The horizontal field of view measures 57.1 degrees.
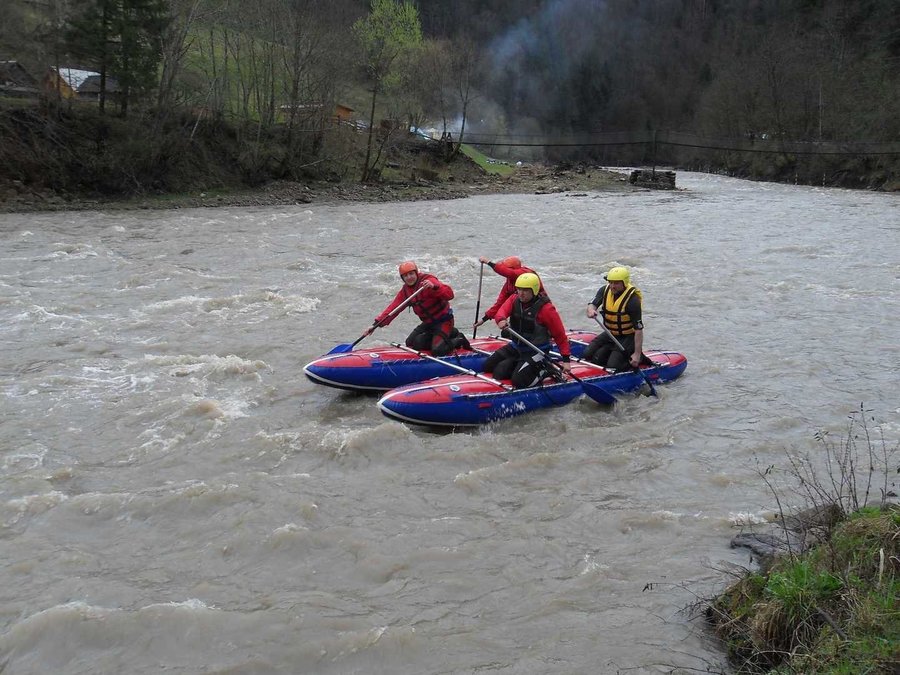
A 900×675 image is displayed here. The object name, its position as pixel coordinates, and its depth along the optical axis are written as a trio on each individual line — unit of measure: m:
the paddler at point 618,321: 9.70
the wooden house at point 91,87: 31.56
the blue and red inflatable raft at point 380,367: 9.51
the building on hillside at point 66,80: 28.31
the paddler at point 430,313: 9.97
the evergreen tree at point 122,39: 27.72
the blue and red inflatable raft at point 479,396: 8.59
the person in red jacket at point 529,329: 9.02
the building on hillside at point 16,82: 28.25
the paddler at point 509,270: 10.25
